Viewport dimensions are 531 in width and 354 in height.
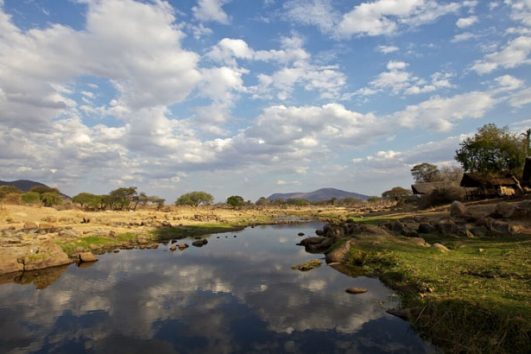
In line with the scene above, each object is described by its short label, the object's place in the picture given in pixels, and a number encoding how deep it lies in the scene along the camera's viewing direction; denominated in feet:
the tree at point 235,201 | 474.29
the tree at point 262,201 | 580.30
